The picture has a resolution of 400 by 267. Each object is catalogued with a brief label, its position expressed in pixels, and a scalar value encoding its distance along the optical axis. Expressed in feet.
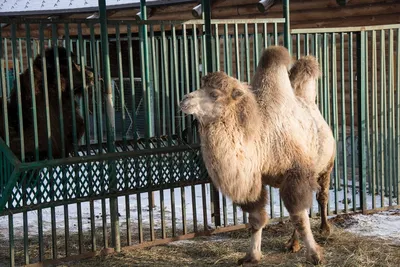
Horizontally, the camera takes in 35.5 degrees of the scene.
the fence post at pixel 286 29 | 22.68
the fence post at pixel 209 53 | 21.12
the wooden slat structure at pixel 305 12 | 34.73
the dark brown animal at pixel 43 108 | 20.40
